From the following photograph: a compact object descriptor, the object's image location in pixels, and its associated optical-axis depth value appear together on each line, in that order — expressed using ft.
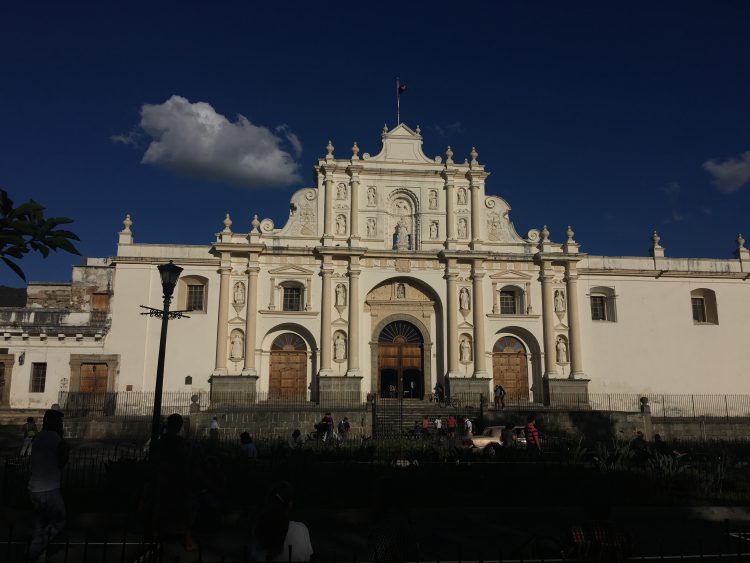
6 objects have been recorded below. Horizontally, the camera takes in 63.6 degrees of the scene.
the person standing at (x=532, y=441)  44.98
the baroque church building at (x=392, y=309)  92.53
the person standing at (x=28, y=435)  59.52
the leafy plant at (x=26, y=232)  18.89
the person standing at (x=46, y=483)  24.98
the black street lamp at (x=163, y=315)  37.14
